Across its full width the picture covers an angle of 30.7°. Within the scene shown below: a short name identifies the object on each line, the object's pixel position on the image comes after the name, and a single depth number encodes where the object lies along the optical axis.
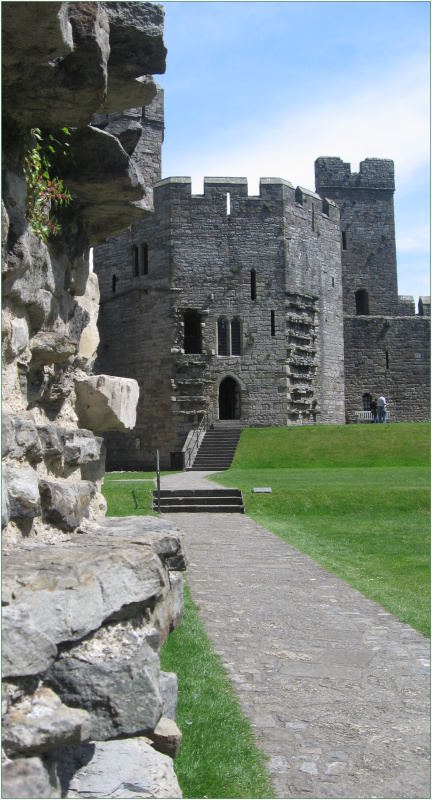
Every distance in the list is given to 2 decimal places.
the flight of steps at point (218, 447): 25.83
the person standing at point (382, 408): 35.57
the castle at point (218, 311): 30.83
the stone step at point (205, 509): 16.02
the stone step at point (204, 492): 16.89
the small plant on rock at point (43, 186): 3.16
